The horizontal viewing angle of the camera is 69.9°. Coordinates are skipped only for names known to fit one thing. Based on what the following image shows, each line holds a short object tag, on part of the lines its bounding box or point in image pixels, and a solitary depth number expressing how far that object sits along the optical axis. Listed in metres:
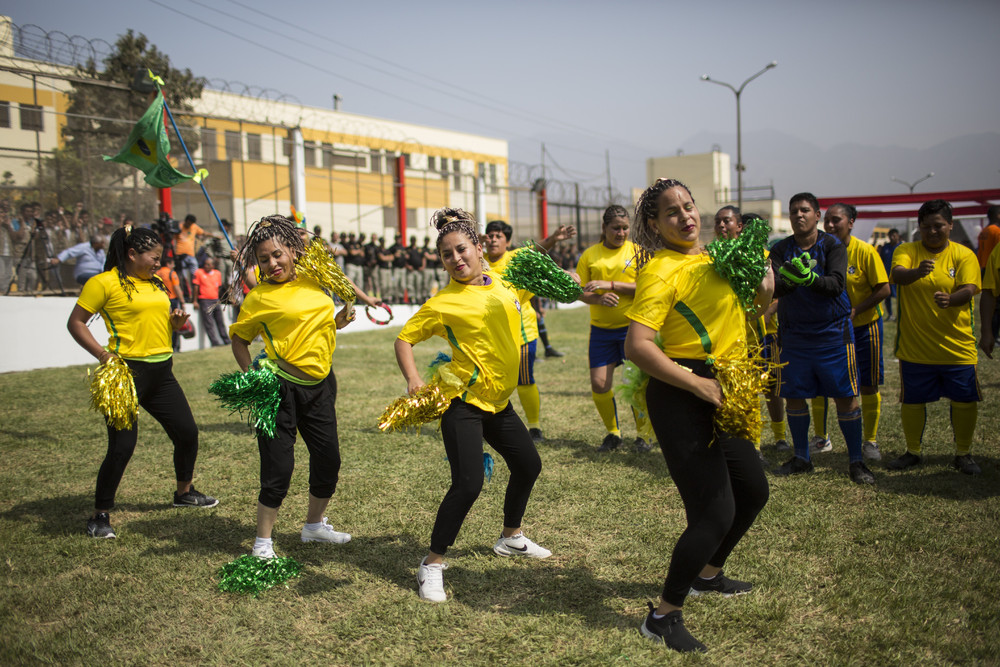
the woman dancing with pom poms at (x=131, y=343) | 4.86
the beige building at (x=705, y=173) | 63.59
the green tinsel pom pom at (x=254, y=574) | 4.00
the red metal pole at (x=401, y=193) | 22.19
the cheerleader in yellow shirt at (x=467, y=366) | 3.80
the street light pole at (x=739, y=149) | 32.88
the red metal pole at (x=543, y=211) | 26.95
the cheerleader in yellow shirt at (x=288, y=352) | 4.20
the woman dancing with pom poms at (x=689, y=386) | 3.11
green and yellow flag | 7.72
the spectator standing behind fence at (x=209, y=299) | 14.80
